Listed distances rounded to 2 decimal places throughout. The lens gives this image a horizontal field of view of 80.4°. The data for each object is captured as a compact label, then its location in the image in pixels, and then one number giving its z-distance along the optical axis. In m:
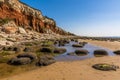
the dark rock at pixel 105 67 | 6.24
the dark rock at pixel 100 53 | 10.36
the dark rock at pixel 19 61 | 7.14
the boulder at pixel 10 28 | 22.28
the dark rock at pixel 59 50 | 11.13
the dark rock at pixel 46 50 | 11.21
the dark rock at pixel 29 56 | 8.08
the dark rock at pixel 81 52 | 11.02
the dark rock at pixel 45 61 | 7.11
